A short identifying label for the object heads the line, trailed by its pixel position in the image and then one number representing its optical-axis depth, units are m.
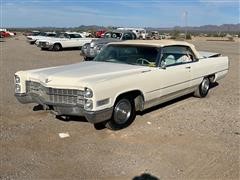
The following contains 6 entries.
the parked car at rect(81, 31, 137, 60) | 11.03
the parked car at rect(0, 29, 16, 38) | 33.69
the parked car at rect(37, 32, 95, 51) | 15.54
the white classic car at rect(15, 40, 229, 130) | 3.22
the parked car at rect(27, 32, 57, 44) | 19.58
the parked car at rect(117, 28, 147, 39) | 23.98
